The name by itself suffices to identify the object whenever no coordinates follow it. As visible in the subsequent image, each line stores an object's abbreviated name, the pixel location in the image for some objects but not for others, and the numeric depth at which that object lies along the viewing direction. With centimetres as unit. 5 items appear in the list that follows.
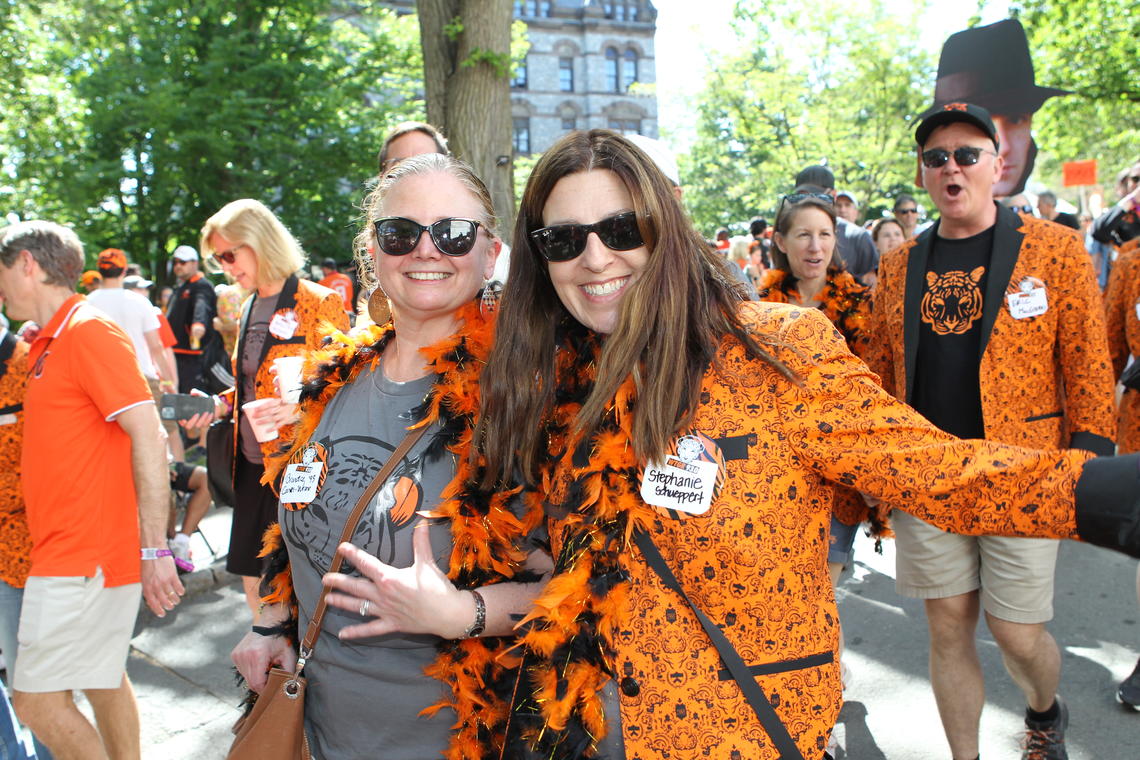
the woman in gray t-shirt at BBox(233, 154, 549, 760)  177
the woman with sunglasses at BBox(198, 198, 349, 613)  387
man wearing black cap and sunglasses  281
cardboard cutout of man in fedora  422
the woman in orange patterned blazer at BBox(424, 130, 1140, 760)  146
